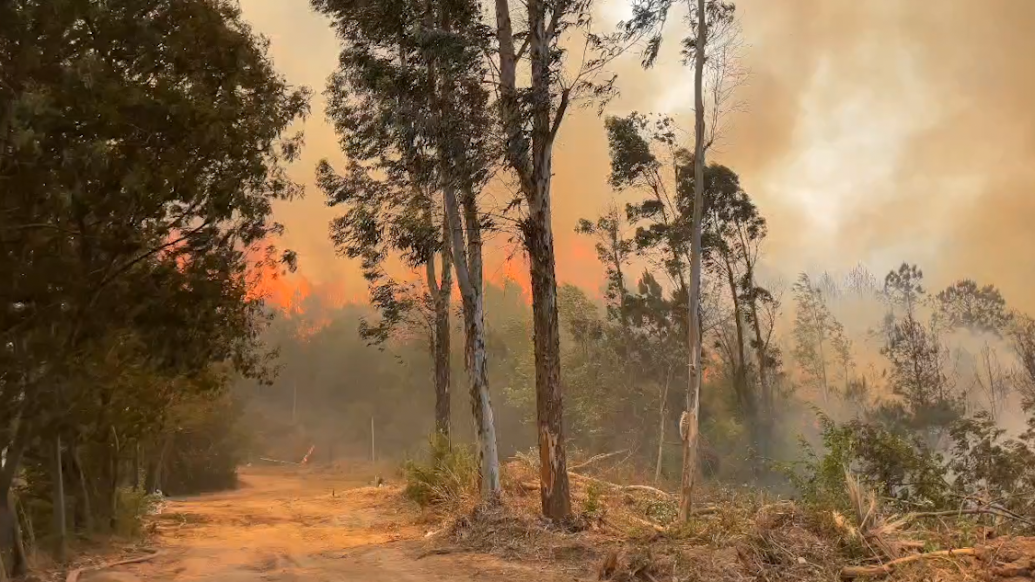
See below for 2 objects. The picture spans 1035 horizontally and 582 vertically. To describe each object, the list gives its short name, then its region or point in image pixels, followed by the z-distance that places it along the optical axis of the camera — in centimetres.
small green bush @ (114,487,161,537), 1263
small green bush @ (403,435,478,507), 1462
